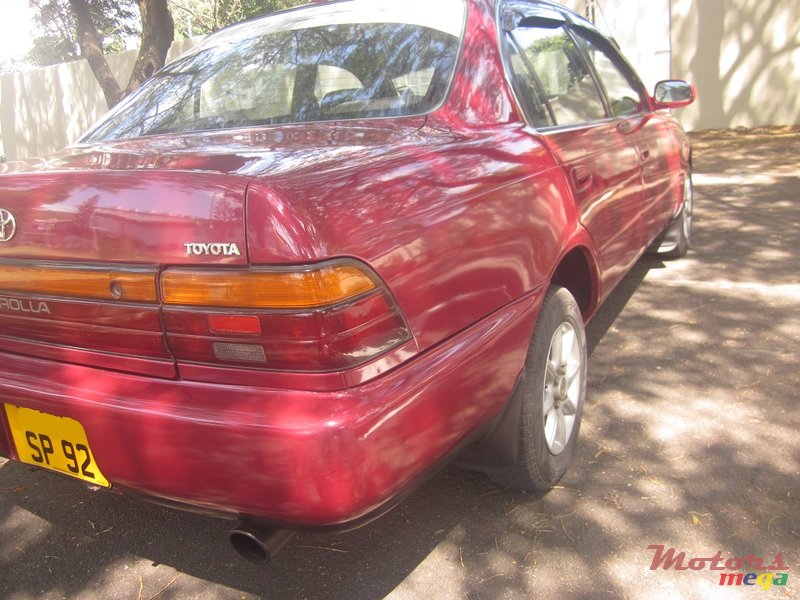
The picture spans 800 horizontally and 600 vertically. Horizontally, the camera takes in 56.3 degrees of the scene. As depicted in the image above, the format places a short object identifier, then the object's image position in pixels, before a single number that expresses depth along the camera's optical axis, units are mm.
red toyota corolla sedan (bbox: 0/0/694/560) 1646
